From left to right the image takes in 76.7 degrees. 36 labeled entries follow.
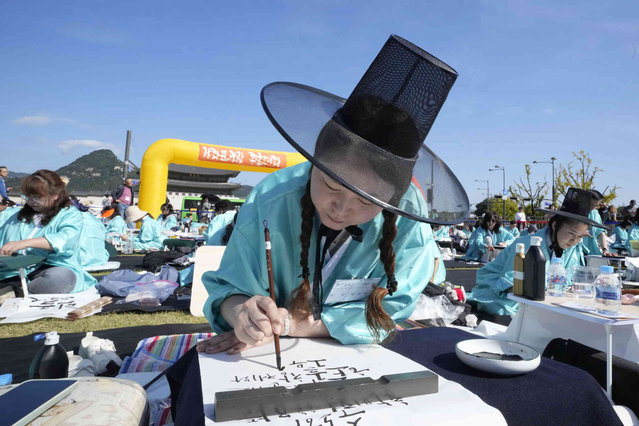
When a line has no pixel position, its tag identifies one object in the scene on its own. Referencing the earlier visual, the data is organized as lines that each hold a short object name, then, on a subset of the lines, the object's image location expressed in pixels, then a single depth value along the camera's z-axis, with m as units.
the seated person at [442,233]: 13.29
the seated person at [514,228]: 12.26
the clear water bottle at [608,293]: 1.77
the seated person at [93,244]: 4.77
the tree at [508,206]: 32.17
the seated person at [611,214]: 12.16
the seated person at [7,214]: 4.70
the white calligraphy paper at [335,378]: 0.77
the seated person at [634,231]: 8.15
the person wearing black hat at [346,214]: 0.95
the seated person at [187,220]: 14.31
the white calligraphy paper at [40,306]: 3.66
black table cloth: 0.93
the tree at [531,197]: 26.91
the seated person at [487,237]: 9.43
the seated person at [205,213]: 13.39
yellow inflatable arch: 12.12
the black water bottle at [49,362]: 1.67
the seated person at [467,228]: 15.01
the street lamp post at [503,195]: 27.84
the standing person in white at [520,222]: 14.05
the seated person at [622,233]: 9.06
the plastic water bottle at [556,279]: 2.28
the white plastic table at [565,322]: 1.62
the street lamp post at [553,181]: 24.70
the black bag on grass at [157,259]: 6.78
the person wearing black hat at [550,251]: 2.95
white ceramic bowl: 1.04
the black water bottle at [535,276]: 2.02
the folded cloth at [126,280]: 4.62
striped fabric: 2.39
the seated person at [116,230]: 9.58
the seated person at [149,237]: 10.10
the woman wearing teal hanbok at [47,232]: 3.93
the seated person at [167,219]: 10.84
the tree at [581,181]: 24.70
